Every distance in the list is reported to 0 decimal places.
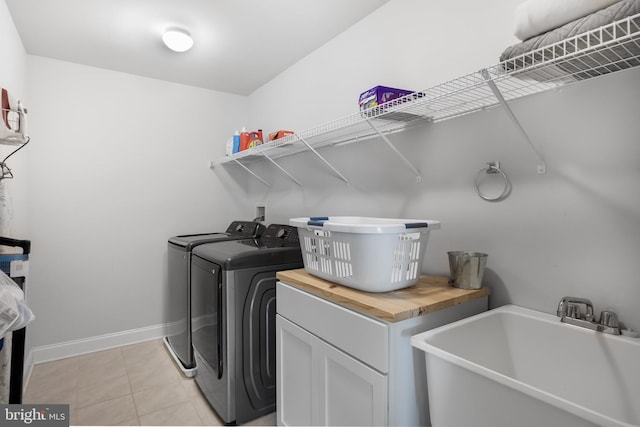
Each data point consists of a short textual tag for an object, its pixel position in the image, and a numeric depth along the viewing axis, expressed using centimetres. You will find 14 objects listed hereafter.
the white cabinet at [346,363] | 111
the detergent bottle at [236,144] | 297
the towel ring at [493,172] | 140
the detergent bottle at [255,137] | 291
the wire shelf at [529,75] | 88
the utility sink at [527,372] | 80
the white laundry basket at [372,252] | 125
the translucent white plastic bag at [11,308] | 106
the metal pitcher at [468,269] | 135
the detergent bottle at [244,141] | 293
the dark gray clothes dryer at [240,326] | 186
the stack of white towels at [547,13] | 90
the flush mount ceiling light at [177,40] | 224
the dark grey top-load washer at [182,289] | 239
